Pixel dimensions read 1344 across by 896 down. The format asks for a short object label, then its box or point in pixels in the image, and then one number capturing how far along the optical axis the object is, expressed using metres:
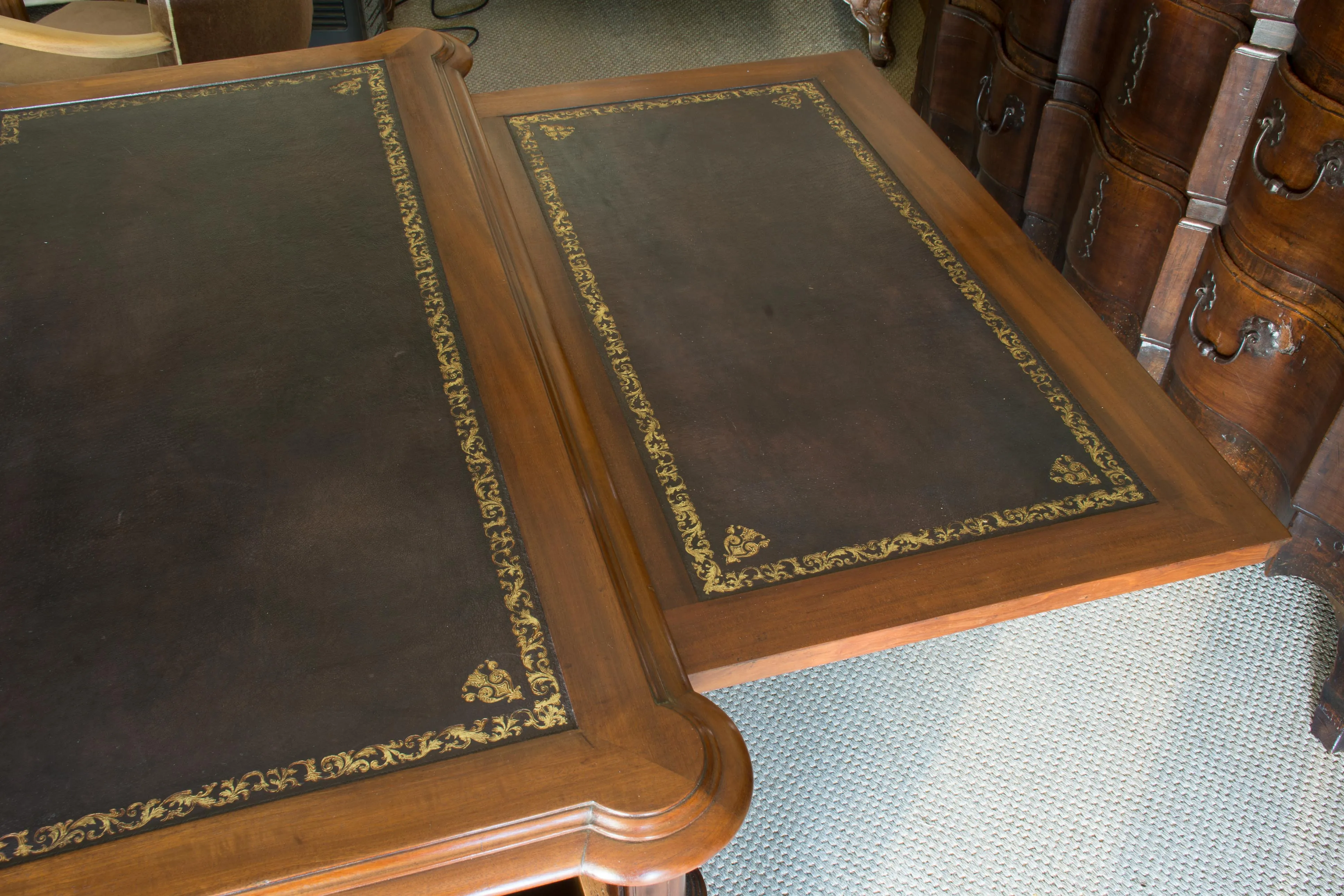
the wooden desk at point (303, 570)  0.67
